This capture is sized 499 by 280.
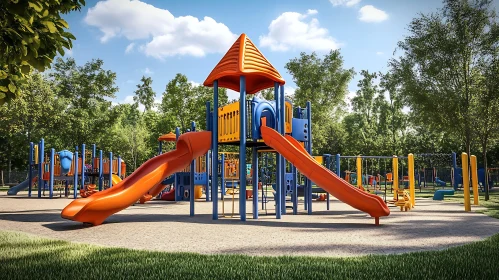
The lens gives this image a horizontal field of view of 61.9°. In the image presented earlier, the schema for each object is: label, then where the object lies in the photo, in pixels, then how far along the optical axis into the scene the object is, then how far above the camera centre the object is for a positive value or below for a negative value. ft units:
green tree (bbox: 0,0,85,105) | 16.09 +5.71
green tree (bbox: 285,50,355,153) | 152.05 +32.76
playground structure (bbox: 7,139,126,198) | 81.15 +1.01
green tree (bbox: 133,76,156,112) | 208.95 +39.68
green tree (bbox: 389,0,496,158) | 73.10 +19.71
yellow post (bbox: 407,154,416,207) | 54.24 -0.14
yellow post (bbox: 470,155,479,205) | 55.26 -1.03
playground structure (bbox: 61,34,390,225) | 36.24 +2.54
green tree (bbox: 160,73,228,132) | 153.28 +26.46
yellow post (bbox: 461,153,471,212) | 49.16 -1.64
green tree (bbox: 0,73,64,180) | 114.01 +17.04
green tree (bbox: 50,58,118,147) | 138.00 +27.40
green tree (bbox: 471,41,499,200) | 71.97 +12.56
